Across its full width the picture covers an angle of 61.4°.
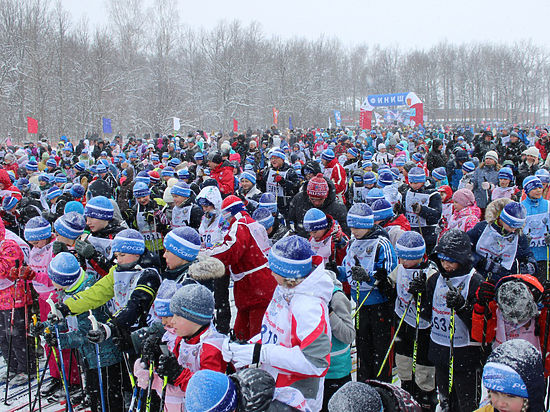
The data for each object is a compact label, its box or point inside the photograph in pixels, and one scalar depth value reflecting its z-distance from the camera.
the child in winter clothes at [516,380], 2.27
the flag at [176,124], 24.71
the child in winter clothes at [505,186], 7.89
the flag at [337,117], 39.68
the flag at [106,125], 22.60
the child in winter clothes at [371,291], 4.39
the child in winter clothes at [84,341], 3.97
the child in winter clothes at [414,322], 4.13
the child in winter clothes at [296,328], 2.54
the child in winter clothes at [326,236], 4.76
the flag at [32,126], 20.44
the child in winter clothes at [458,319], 3.70
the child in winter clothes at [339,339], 3.23
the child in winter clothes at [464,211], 5.93
